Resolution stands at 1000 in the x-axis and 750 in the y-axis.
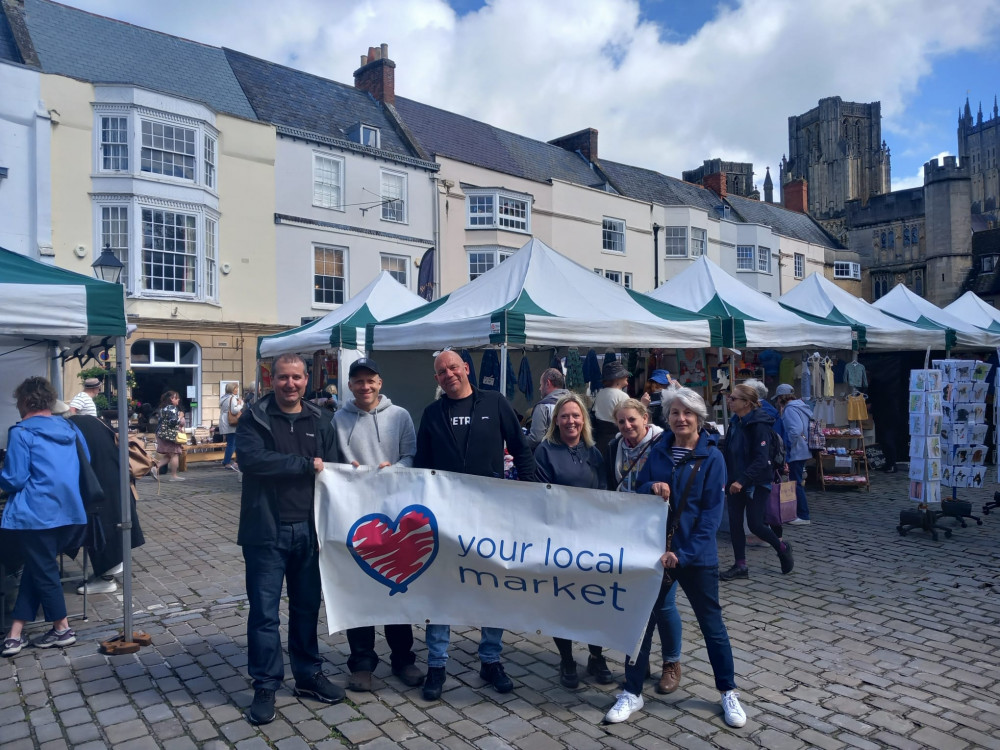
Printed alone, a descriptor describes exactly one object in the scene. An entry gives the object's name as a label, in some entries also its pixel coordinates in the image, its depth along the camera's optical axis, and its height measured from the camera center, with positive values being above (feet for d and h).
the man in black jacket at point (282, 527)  12.23 -2.53
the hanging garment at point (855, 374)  42.24 +0.16
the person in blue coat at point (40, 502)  15.15 -2.55
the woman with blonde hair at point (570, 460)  13.66 -1.57
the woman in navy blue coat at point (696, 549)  12.28 -2.94
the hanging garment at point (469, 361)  37.81 +0.98
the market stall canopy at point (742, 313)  32.71 +3.22
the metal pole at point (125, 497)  15.64 -2.58
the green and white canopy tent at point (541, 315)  27.04 +2.59
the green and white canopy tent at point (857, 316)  38.99 +3.64
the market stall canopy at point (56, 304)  15.35 +1.73
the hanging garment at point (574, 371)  36.32 +0.40
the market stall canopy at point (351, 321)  36.42 +3.26
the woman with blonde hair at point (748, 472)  20.26 -2.72
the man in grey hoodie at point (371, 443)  13.42 -1.20
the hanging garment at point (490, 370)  38.11 +0.50
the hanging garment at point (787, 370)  43.37 +0.43
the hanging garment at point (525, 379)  41.06 +0.01
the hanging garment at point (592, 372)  37.52 +0.35
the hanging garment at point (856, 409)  40.68 -1.83
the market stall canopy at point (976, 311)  55.77 +5.18
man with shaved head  13.60 -1.10
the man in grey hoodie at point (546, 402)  20.11 -0.69
